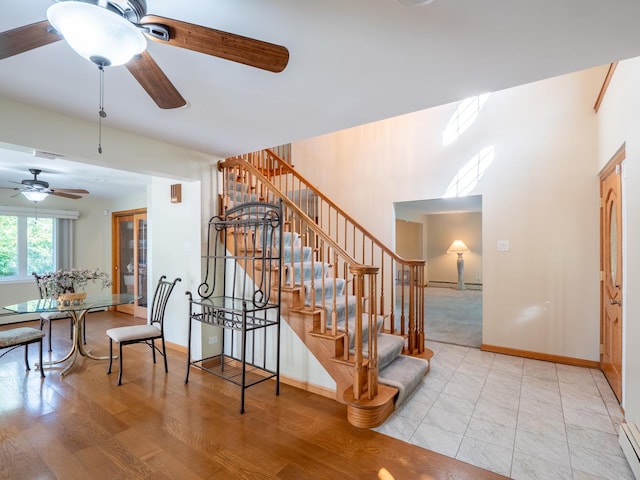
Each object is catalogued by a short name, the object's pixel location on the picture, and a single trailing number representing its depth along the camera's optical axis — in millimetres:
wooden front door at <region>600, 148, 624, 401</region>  2801
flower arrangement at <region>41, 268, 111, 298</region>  3355
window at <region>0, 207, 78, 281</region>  5527
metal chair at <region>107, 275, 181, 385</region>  3149
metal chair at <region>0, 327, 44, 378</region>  2986
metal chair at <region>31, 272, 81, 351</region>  3969
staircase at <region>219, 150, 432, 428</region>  2443
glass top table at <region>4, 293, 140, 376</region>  3125
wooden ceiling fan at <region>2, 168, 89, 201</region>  4246
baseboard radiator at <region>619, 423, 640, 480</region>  1837
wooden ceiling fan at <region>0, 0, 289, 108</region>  1123
